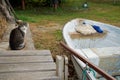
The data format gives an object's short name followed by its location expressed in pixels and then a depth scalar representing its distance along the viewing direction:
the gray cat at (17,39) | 2.86
